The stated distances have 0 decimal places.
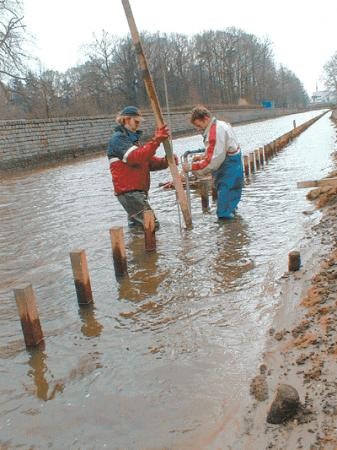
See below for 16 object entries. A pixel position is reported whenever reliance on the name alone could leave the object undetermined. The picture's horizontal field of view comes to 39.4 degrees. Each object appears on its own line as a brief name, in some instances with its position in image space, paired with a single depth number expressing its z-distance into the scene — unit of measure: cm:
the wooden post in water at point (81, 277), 517
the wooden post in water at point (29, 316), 436
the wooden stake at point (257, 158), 1696
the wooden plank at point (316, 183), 689
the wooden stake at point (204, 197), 1007
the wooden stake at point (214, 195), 1135
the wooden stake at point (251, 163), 1584
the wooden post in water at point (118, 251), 613
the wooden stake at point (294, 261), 547
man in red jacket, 741
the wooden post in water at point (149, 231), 693
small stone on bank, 288
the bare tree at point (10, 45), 3819
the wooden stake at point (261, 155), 1810
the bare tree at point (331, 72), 10268
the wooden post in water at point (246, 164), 1484
